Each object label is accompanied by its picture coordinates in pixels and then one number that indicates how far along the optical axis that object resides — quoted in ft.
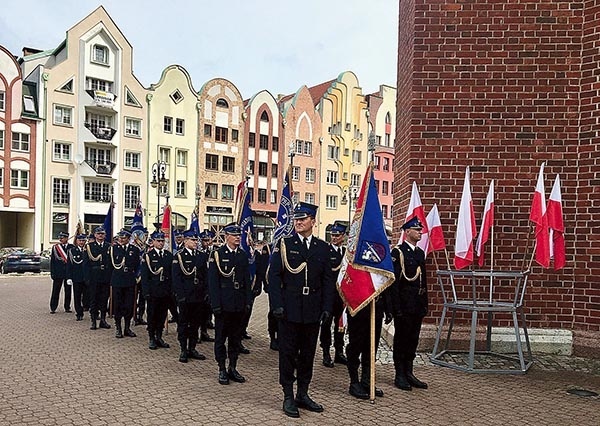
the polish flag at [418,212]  28.55
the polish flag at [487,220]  27.91
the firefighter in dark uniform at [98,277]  37.91
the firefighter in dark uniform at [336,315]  26.76
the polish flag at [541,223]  26.25
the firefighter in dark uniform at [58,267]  44.75
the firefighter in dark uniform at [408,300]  23.38
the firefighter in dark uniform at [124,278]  35.29
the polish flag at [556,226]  26.63
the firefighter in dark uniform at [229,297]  23.88
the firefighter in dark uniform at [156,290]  30.81
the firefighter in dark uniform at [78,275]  41.77
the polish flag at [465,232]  27.48
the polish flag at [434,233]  28.48
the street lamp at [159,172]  90.74
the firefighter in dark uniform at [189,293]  27.71
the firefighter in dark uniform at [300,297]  20.08
